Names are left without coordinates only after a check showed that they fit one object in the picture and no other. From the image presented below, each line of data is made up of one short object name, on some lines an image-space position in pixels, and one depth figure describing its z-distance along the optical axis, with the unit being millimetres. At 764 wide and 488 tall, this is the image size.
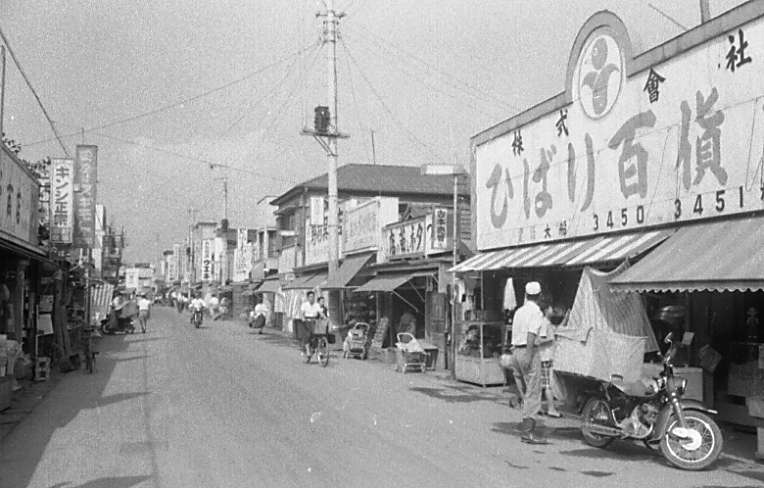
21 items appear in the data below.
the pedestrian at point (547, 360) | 10156
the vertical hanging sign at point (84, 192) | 23469
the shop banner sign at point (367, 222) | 26003
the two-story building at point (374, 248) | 21234
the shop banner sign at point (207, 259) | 75750
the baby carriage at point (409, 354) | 19234
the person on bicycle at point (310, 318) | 20797
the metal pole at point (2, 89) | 12102
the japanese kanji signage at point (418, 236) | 20125
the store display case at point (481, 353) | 16031
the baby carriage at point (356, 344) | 23938
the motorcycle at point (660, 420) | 8289
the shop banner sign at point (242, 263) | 56469
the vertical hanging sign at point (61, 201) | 21203
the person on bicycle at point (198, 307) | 40594
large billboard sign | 10062
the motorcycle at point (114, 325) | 36094
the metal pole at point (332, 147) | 27047
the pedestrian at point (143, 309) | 38844
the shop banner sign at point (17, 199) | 14617
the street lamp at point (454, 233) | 16688
